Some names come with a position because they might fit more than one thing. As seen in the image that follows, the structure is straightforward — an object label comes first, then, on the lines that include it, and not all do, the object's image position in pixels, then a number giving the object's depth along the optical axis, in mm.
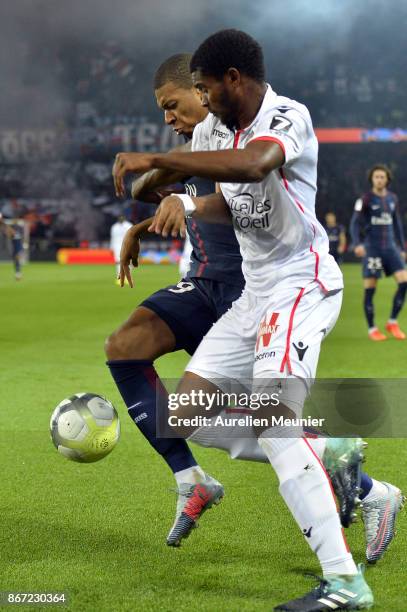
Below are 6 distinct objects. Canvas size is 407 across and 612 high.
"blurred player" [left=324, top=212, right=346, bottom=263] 23766
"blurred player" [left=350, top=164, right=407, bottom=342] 12227
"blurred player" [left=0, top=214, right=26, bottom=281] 27172
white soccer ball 4402
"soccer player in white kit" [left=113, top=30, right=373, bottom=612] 3154
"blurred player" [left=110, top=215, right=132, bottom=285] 28125
